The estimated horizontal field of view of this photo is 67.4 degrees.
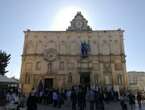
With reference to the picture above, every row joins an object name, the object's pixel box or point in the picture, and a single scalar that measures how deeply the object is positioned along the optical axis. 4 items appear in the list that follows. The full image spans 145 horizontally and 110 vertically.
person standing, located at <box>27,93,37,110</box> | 6.12
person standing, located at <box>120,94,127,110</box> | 8.46
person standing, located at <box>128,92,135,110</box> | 10.14
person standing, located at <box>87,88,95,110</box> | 8.35
